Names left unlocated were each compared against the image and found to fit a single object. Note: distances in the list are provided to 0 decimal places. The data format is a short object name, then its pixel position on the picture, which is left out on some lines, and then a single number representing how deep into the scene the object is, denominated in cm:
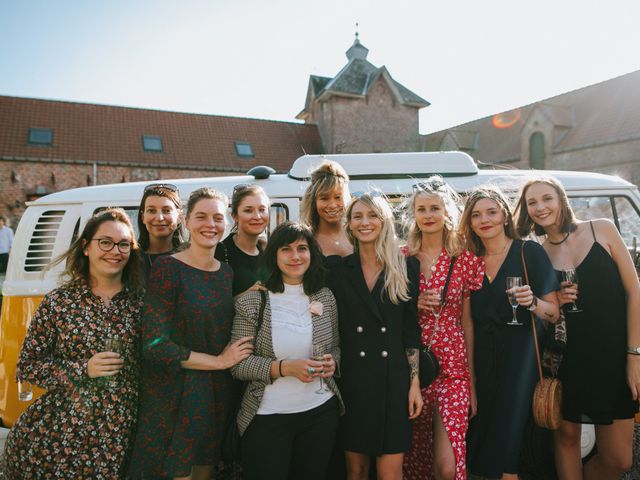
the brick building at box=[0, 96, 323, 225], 2028
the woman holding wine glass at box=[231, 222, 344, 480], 228
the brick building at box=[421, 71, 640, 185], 2397
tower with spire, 2536
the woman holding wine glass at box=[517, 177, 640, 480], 278
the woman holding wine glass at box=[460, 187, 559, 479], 263
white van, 365
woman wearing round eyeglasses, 219
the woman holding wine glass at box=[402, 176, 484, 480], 260
